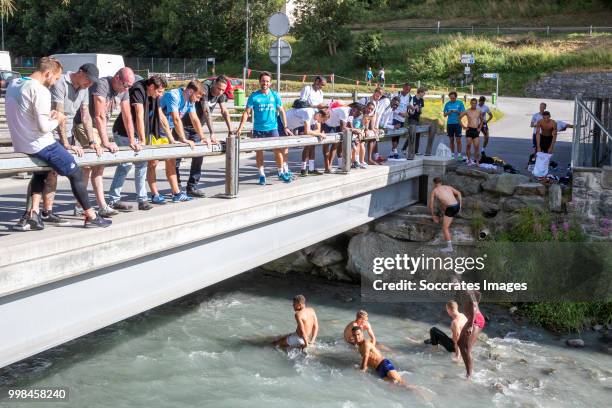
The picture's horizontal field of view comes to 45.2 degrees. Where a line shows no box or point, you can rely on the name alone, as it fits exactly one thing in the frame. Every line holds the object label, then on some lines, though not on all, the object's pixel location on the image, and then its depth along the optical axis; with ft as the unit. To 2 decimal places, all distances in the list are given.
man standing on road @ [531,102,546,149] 50.66
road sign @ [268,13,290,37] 45.93
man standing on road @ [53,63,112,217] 23.03
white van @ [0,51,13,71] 80.91
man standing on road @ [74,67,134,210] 23.38
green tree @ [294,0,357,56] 173.99
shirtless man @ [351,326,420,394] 32.48
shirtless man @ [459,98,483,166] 49.90
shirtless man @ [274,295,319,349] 35.47
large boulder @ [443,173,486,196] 47.83
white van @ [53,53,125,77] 90.02
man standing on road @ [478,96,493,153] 51.98
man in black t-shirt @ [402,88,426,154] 53.67
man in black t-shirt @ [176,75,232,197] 29.14
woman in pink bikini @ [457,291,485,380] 34.33
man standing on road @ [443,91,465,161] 51.29
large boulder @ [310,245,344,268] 49.39
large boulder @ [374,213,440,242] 46.32
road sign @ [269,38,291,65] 47.21
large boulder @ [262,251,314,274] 50.60
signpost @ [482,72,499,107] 112.30
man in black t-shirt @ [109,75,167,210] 25.38
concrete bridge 19.33
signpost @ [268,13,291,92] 45.93
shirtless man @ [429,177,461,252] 44.42
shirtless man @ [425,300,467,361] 36.09
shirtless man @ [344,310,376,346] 35.01
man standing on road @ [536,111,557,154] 48.14
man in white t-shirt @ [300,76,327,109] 39.19
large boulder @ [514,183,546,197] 45.39
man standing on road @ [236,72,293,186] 32.76
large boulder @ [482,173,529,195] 46.34
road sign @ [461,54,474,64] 123.34
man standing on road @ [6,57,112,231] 19.67
